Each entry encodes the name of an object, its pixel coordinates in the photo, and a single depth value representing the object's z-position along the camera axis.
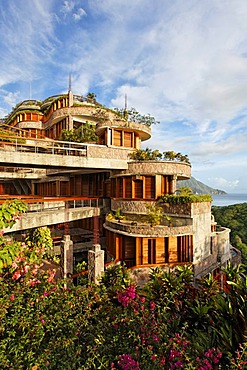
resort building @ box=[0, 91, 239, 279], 14.11
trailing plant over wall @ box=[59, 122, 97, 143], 21.22
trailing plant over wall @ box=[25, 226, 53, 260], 16.21
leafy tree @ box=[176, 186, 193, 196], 15.73
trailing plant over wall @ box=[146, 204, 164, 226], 14.38
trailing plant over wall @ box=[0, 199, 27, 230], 5.58
